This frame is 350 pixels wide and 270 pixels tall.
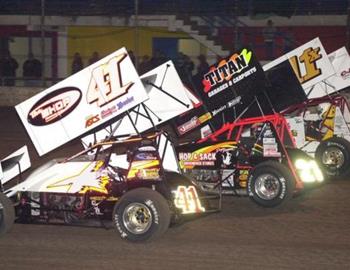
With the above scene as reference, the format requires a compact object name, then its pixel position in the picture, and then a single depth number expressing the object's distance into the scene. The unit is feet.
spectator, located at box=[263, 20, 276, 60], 79.38
